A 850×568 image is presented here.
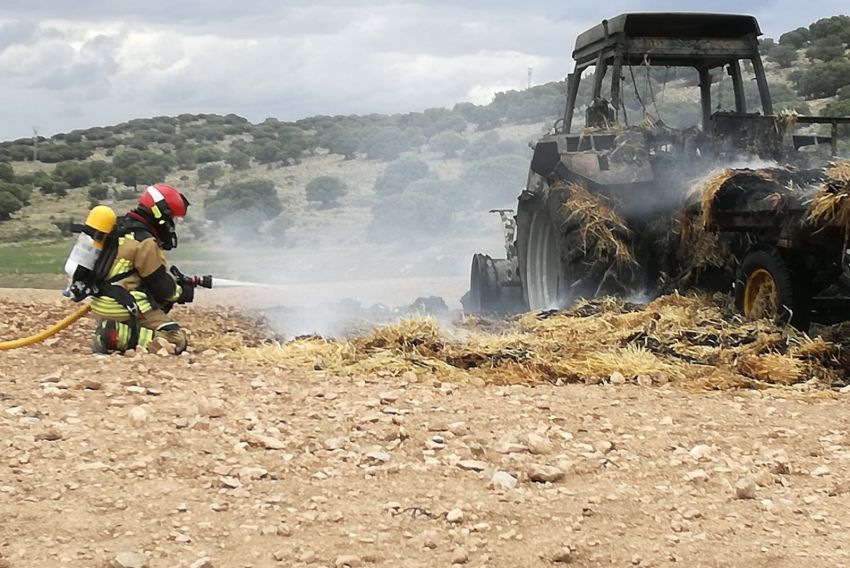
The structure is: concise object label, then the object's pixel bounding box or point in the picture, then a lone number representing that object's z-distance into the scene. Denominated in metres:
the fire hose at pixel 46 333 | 8.28
